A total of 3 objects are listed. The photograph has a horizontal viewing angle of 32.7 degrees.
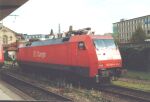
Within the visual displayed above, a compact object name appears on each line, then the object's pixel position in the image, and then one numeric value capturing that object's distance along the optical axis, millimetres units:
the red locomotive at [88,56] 11793
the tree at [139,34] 53387
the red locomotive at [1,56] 20748
